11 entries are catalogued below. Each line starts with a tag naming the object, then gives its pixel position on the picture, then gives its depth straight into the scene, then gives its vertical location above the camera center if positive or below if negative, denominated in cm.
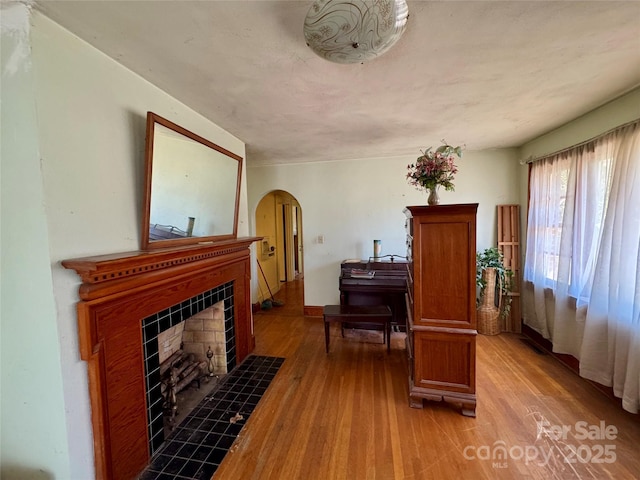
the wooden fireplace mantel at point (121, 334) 122 -53
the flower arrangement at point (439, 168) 199 +45
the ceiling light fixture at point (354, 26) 97 +80
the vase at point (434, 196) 203 +23
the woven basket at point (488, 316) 330 -118
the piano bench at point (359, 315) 279 -97
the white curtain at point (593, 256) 182 -29
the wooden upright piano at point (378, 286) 325 -75
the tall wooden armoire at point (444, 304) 187 -60
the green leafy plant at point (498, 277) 327 -69
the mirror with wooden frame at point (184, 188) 158 +31
